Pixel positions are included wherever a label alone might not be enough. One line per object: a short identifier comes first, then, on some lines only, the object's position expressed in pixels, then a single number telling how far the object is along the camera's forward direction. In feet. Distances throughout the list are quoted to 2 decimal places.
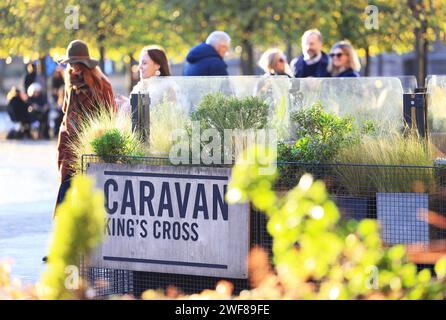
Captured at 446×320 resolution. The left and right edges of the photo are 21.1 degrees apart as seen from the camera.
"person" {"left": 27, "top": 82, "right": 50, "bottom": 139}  93.44
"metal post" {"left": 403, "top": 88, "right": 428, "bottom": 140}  27.40
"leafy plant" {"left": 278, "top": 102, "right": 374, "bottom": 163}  25.46
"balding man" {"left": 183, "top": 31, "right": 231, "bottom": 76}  40.22
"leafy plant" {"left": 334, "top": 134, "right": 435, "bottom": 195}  23.97
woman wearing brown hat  32.71
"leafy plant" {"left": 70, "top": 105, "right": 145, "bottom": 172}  26.07
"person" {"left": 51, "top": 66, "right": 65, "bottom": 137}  95.54
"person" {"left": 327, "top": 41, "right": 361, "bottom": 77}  41.50
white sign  23.91
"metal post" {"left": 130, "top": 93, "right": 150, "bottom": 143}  27.85
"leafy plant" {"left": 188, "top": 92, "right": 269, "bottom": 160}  26.17
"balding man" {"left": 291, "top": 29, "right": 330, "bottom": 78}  43.70
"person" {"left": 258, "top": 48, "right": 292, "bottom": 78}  42.34
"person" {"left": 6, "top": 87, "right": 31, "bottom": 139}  92.94
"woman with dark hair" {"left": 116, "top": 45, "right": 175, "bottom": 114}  35.09
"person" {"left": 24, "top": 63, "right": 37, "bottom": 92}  96.27
